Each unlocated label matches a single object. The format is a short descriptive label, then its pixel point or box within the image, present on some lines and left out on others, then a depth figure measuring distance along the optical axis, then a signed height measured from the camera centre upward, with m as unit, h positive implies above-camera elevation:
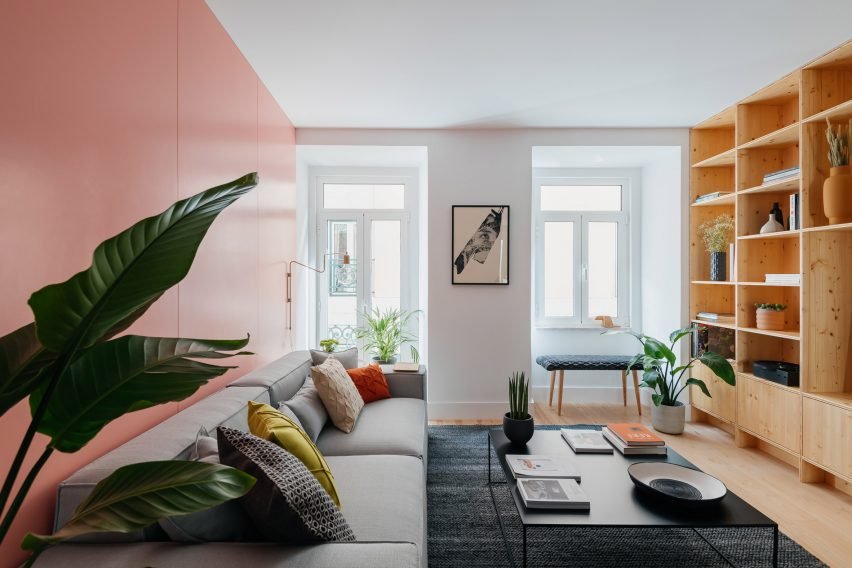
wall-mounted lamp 3.74 -0.07
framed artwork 3.96 +0.38
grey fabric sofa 1.10 -0.70
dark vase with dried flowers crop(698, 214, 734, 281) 3.65 +0.38
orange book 2.19 -0.79
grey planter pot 3.56 -1.10
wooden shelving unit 2.70 +0.10
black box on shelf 2.89 -0.59
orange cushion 2.89 -0.66
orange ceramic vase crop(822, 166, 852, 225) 2.55 +0.54
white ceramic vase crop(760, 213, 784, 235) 3.12 +0.43
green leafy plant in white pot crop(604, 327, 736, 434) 3.55 -0.82
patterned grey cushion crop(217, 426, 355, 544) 1.15 -0.58
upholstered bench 4.09 -0.74
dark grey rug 1.95 -1.24
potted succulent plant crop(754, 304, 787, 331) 3.09 -0.22
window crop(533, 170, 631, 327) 4.70 +0.35
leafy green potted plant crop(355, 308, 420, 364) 3.94 -0.48
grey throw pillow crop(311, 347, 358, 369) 2.94 -0.50
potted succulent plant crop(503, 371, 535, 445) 2.27 -0.71
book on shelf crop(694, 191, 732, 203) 3.61 +0.76
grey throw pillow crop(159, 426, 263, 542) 1.14 -0.65
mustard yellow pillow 1.44 -0.52
